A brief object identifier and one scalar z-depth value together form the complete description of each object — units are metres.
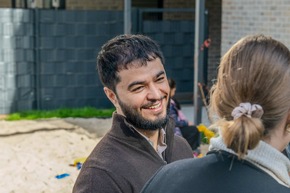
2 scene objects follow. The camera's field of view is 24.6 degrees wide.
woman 1.83
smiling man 2.62
